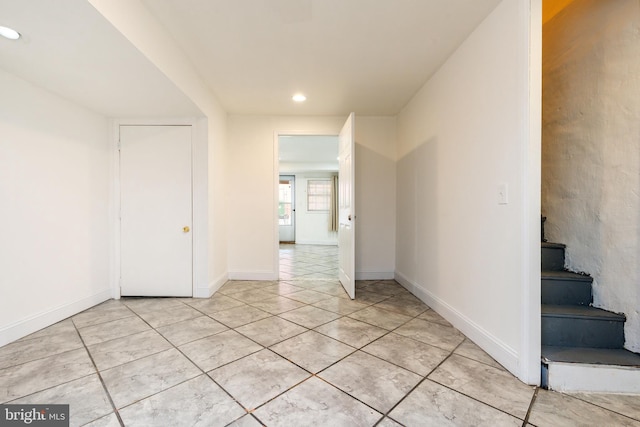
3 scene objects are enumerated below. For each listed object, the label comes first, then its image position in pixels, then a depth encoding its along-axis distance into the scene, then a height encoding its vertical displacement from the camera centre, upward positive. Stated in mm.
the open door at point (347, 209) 3174 +26
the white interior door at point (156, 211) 3189 +4
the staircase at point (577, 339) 1514 -824
